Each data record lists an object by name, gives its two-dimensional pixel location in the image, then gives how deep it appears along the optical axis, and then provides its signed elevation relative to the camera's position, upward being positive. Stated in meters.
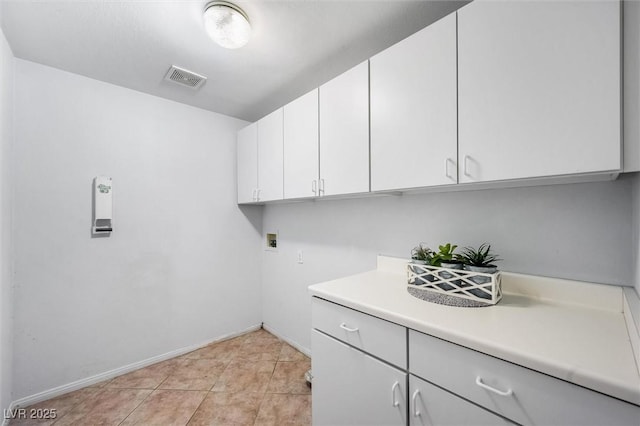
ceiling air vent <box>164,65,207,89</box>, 1.85 +1.04
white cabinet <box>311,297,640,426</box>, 0.67 -0.59
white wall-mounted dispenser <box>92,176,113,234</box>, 1.93 +0.06
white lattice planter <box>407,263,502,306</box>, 1.10 -0.33
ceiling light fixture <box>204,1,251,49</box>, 1.27 +0.99
